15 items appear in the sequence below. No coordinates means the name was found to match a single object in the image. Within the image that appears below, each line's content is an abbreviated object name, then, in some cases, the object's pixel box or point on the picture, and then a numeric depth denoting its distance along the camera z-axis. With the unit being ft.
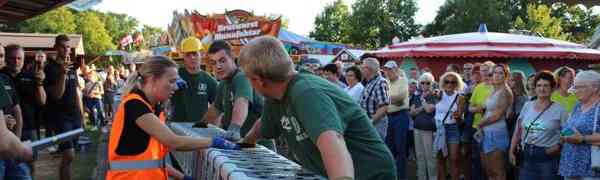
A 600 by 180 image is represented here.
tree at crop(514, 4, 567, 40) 180.88
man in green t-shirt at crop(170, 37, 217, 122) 21.98
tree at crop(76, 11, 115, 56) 340.18
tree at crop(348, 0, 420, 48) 219.00
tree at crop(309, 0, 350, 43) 236.43
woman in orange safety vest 11.91
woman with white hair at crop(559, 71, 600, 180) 18.28
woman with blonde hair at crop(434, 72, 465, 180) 26.78
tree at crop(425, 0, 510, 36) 199.62
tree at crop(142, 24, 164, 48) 511.81
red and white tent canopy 53.21
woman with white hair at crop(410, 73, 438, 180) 28.48
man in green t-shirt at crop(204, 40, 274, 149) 16.37
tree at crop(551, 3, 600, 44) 215.51
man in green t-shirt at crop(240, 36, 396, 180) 8.44
